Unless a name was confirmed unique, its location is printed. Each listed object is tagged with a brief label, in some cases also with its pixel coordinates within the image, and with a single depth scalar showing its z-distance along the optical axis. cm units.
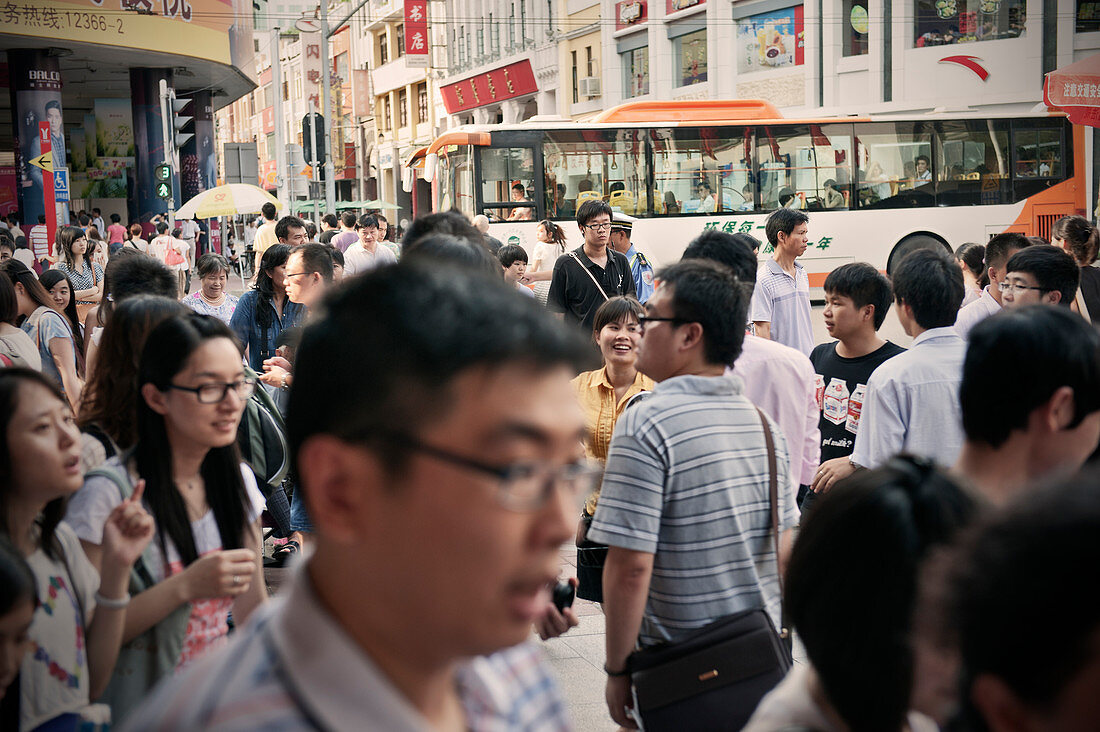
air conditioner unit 3272
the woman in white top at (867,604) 151
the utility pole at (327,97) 2292
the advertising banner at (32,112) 2161
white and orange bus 1702
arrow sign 2011
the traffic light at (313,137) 2002
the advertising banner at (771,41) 2644
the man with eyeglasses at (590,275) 791
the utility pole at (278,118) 2702
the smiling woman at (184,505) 239
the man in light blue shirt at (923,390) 361
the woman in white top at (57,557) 219
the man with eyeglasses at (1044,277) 463
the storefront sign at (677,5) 2899
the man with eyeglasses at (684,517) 263
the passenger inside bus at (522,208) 1698
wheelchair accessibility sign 2111
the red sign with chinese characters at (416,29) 4072
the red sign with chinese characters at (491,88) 3650
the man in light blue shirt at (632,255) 976
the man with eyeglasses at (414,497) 112
